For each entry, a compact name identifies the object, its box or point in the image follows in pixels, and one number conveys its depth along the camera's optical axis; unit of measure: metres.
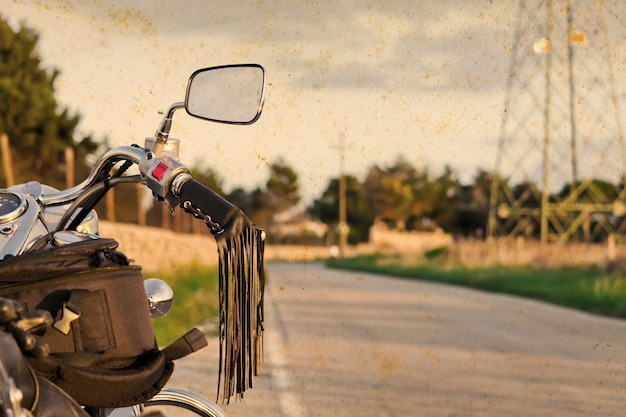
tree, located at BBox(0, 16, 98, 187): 33.12
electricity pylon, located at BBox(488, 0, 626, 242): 28.77
